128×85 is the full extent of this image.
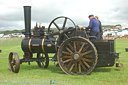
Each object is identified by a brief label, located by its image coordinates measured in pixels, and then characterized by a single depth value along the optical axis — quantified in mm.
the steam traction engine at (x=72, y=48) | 6125
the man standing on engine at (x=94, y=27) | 6703
